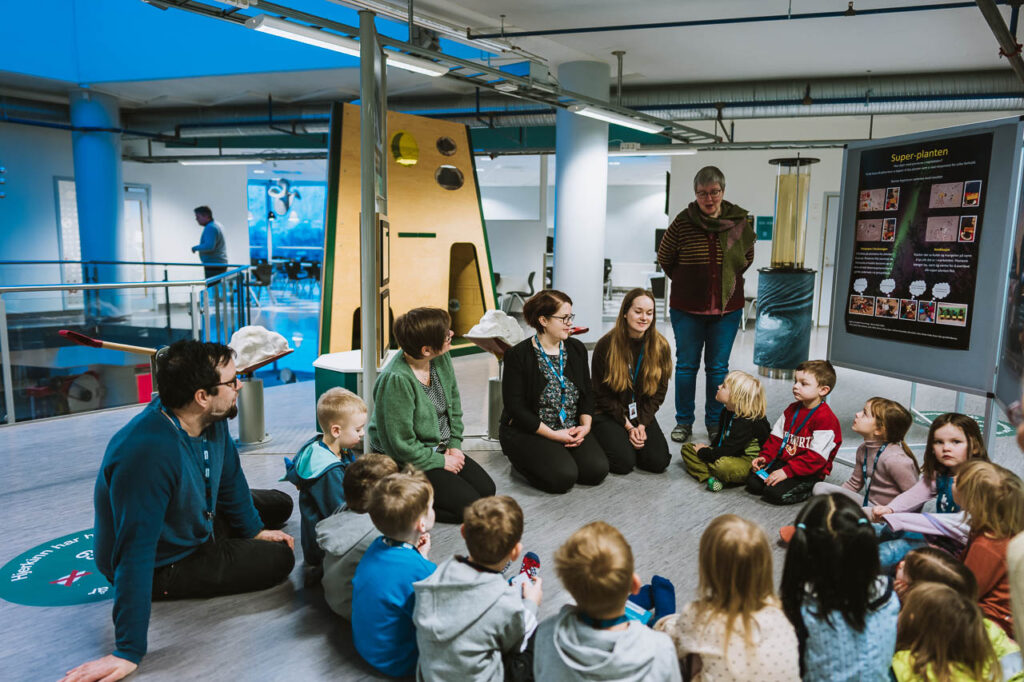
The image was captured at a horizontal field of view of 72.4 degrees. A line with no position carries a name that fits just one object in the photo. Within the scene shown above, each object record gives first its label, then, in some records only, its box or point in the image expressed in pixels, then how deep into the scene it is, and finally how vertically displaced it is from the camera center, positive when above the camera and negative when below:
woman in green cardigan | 3.47 -0.87
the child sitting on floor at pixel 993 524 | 2.27 -0.89
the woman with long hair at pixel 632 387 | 4.43 -0.92
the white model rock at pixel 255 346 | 4.23 -0.66
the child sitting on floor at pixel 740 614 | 1.76 -0.94
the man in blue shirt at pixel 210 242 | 10.85 -0.11
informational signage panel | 3.54 -0.03
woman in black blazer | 4.10 -0.99
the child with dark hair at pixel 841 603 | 1.82 -0.93
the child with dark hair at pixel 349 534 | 2.59 -1.10
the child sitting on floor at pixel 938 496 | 2.81 -1.06
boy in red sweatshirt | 3.85 -1.07
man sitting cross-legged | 2.26 -0.98
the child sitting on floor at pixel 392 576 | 2.25 -1.08
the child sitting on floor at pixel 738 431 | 4.09 -1.10
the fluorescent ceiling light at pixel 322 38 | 4.49 +1.34
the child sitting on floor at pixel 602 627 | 1.74 -0.98
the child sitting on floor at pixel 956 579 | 1.99 -0.94
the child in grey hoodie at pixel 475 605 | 2.04 -1.06
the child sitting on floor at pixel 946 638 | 1.74 -0.98
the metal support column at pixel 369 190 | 3.46 +0.24
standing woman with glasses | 4.86 -0.25
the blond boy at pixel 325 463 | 2.96 -0.96
